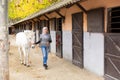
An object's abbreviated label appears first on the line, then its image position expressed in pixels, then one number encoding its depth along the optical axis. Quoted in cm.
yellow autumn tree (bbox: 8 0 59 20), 1243
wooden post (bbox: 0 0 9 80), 244
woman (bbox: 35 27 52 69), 410
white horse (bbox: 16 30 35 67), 449
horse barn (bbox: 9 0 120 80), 298
